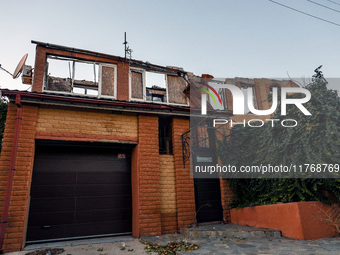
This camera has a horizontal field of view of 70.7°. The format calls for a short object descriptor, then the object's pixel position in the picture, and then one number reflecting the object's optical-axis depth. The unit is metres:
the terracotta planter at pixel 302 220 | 6.15
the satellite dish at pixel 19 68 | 8.45
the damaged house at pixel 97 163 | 7.00
